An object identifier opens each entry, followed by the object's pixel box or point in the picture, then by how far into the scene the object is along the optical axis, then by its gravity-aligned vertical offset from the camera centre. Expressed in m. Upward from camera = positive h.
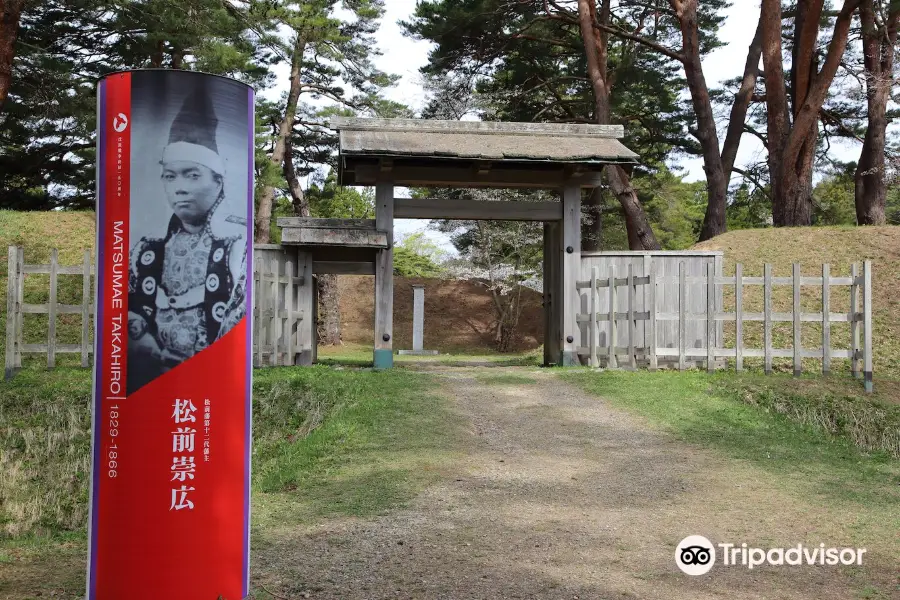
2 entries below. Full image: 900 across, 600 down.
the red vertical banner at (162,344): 3.92 -0.16
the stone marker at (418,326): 26.05 -0.40
